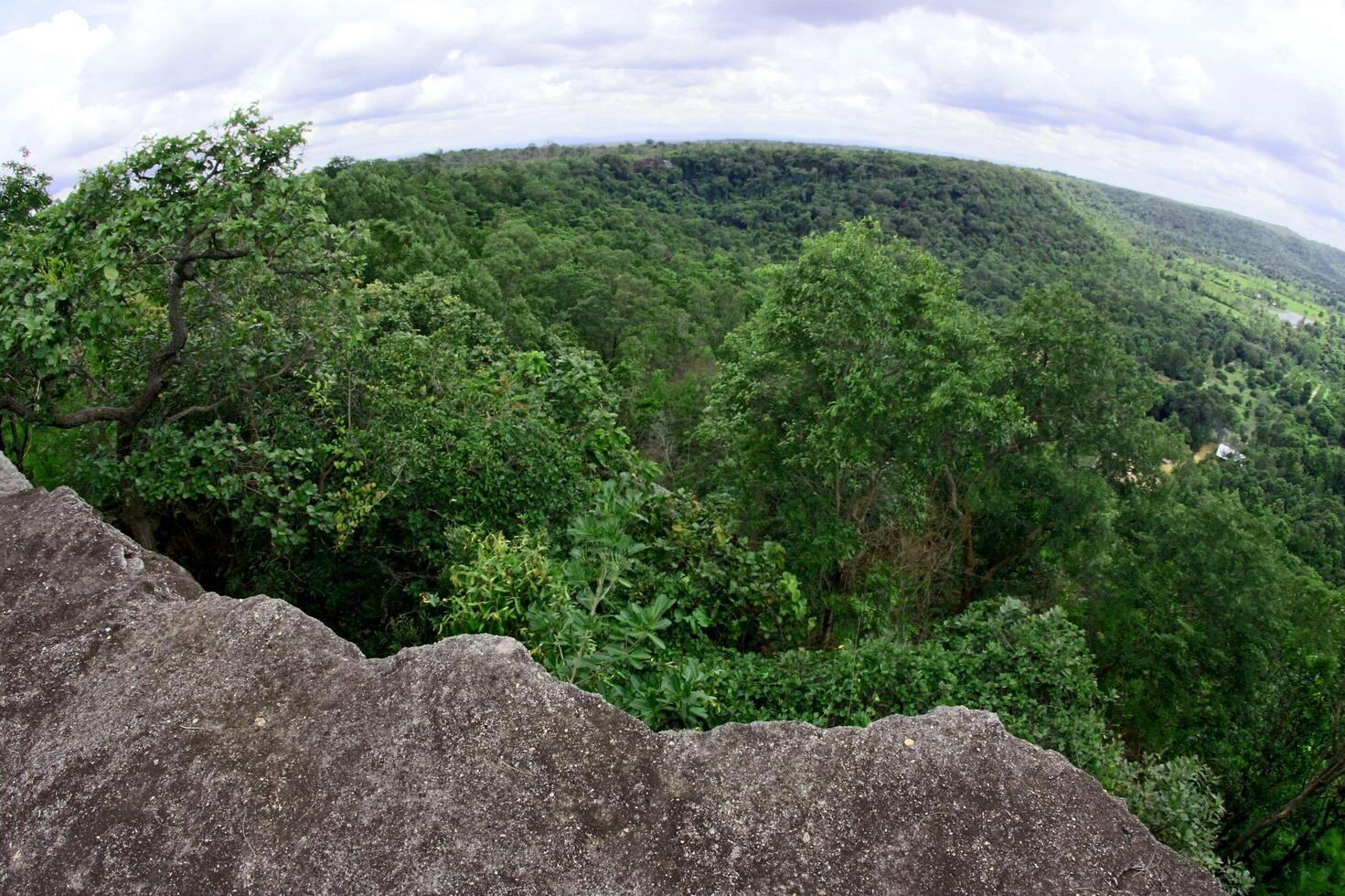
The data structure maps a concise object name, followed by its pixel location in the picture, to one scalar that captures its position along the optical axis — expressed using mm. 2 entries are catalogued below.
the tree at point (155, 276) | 5910
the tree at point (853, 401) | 11555
